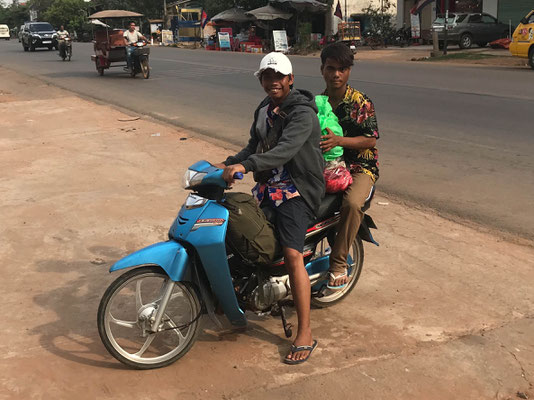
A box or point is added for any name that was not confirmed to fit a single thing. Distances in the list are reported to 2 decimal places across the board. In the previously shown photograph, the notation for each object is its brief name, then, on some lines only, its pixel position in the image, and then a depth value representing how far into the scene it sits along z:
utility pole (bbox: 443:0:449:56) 24.16
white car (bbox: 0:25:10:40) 77.69
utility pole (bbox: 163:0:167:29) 62.23
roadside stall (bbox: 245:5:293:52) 34.38
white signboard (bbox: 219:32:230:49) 39.69
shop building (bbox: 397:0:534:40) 30.22
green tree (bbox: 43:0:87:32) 78.31
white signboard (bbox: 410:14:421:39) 32.41
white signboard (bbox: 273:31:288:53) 34.06
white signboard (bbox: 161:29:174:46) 48.94
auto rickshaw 19.66
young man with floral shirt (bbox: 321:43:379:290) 3.59
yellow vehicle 18.28
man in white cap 3.23
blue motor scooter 3.17
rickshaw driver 19.20
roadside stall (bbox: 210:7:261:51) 39.84
